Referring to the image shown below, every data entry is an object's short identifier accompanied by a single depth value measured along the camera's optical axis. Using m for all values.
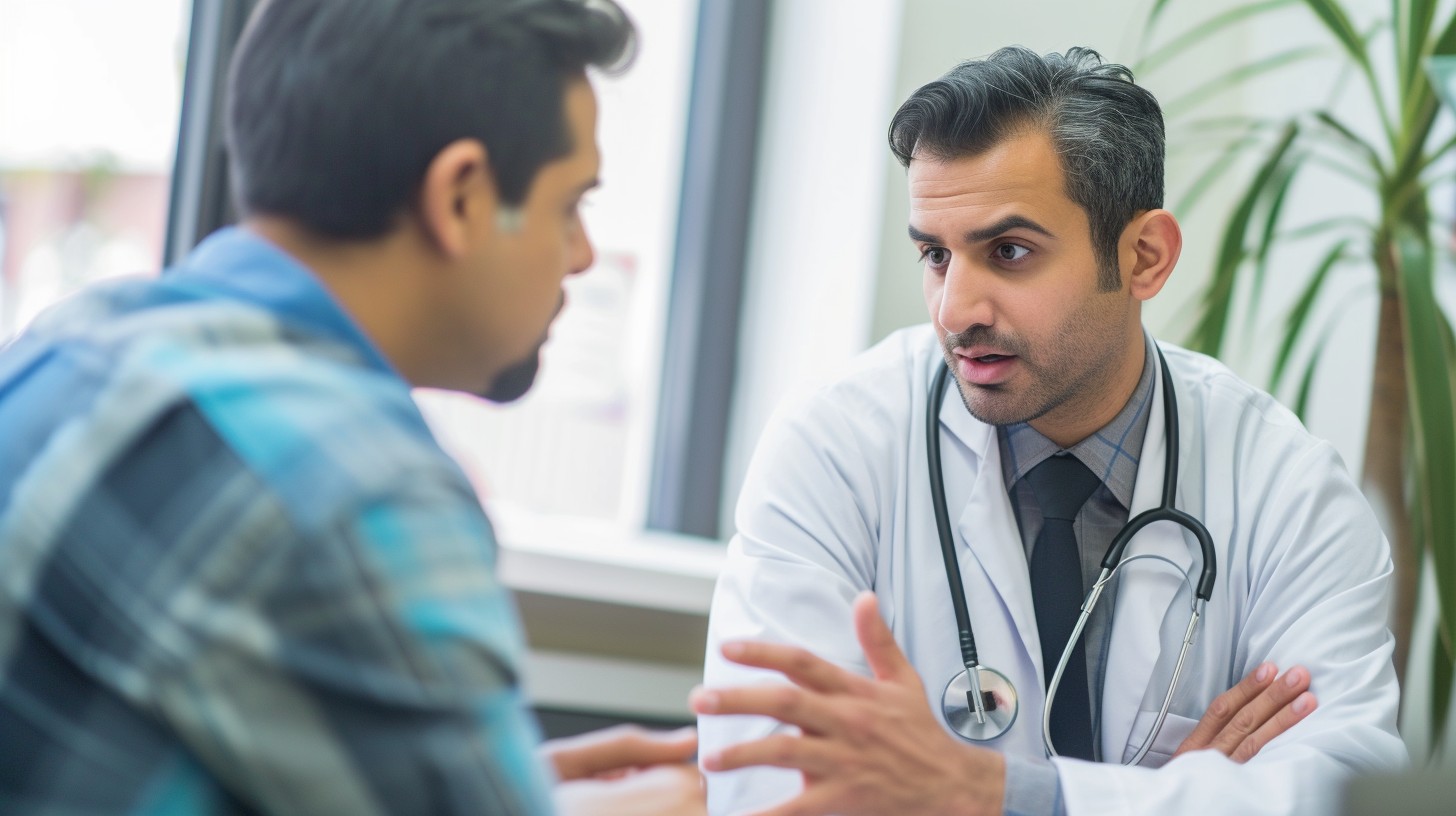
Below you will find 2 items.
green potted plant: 1.90
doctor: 1.36
